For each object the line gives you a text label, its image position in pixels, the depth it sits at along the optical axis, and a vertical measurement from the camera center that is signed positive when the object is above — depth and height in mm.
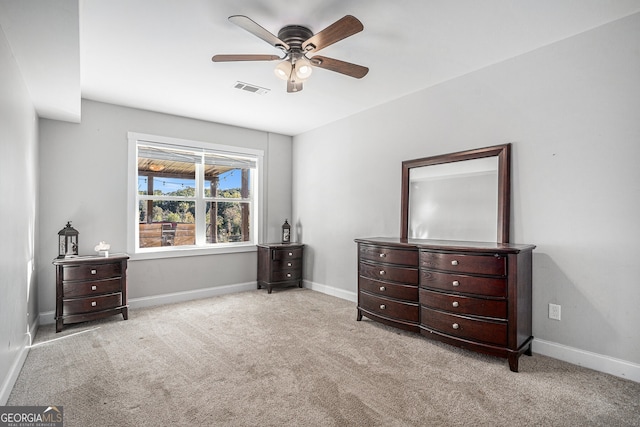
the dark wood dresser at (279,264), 4887 -788
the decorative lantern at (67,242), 3557 -331
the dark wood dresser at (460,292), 2471 -668
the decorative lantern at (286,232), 5340 -308
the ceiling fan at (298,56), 2199 +1173
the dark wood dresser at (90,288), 3307 -802
